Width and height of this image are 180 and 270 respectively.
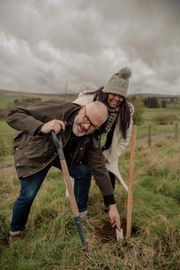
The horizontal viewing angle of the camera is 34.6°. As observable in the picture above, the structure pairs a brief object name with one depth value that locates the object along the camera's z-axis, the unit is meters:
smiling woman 3.32
